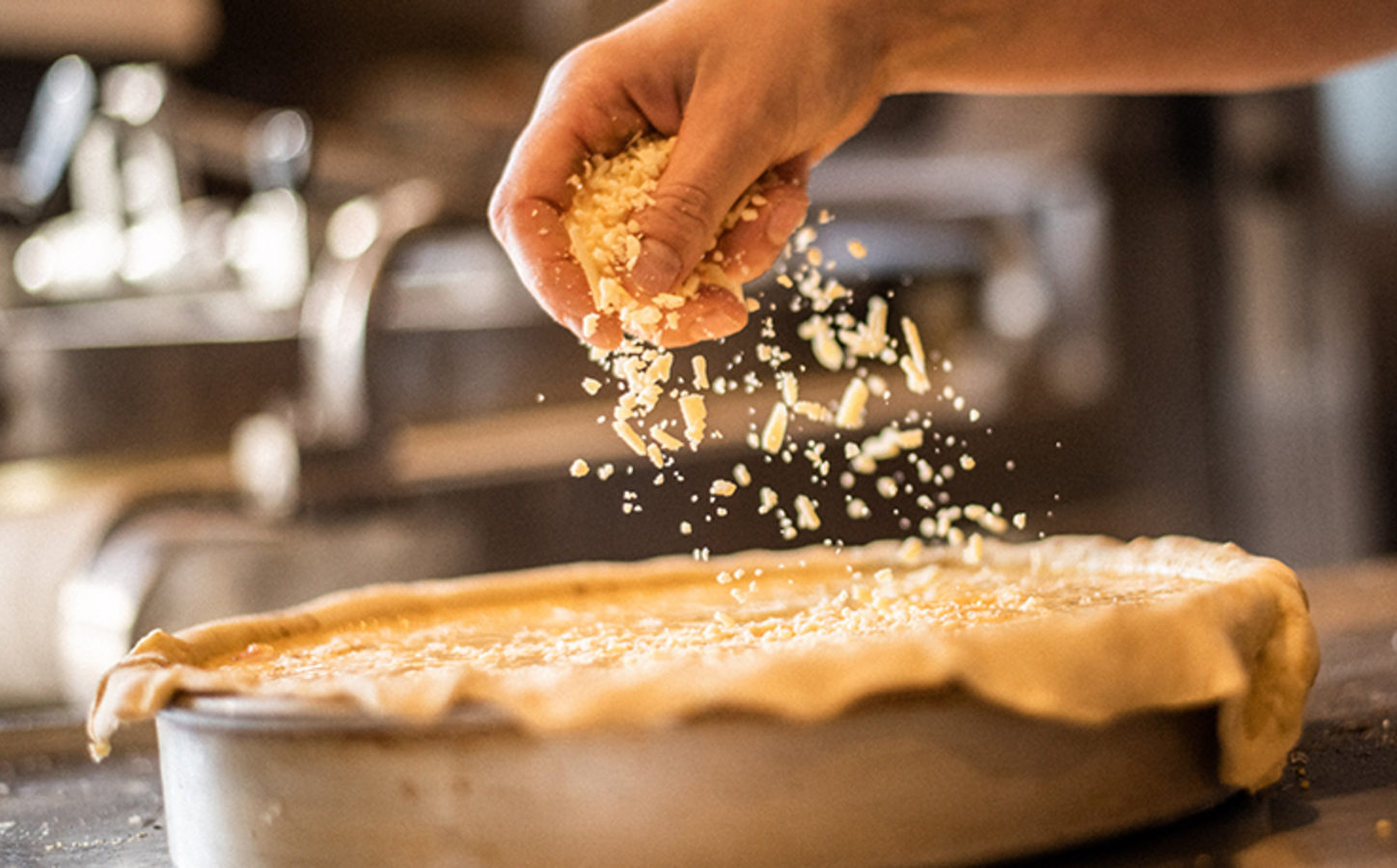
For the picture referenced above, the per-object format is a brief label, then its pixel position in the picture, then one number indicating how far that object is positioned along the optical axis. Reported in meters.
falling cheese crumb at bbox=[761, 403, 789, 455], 0.83
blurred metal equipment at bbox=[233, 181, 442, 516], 1.16
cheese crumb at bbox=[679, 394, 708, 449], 0.81
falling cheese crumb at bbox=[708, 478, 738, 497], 0.82
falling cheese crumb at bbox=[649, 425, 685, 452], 0.82
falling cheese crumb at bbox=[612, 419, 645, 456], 0.82
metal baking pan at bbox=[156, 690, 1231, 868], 0.68
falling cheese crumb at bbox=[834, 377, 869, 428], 0.84
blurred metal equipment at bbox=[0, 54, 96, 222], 1.41
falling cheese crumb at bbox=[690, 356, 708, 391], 0.82
